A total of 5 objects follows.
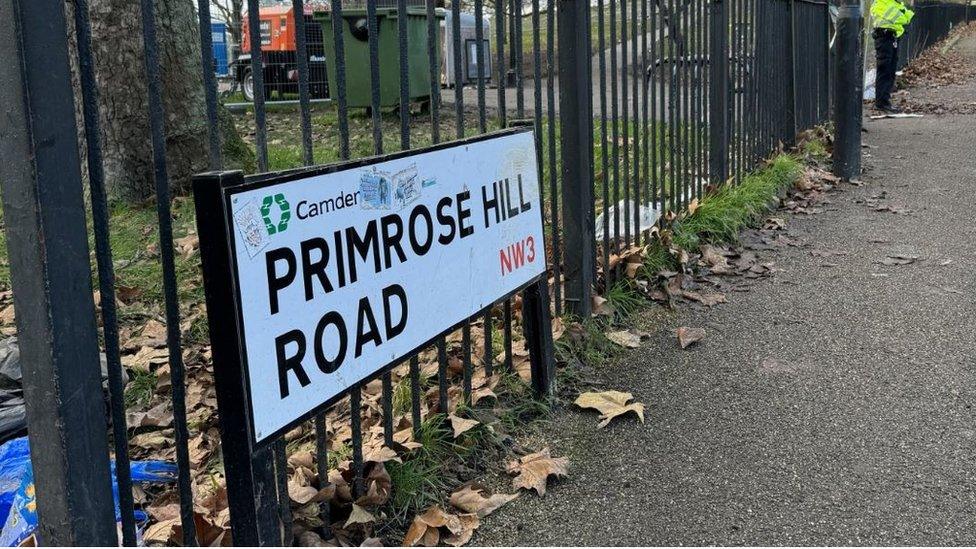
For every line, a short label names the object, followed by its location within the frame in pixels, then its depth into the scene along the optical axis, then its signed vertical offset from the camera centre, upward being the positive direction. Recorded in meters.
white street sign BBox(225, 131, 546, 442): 2.35 -0.45
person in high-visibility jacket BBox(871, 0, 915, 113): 14.14 +0.52
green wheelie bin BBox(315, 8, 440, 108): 11.70 +0.55
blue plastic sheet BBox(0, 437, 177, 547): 2.78 -1.10
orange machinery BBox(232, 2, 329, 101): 13.23 +0.69
